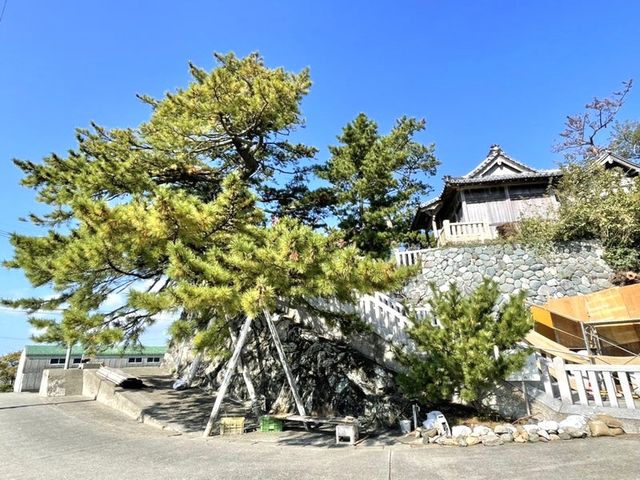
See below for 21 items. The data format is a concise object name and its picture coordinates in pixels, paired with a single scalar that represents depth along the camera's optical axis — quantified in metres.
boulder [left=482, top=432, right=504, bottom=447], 5.40
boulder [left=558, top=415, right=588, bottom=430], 5.51
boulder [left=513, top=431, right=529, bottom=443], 5.43
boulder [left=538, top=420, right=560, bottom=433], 5.50
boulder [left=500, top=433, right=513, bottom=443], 5.46
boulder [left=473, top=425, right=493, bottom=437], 5.61
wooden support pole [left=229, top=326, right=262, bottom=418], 8.26
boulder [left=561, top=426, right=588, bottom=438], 5.41
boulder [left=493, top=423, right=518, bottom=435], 5.59
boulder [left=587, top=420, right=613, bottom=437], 5.44
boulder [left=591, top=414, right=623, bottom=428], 5.58
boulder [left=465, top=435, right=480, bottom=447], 5.46
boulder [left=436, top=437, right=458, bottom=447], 5.53
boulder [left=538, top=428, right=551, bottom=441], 5.40
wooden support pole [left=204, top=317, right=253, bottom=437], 6.94
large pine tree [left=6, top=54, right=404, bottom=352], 5.23
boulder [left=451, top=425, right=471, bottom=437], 5.63
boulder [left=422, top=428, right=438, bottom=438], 5.87
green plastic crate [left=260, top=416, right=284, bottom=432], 7.28
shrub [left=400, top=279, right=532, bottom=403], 5.92
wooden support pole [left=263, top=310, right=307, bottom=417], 7.37
